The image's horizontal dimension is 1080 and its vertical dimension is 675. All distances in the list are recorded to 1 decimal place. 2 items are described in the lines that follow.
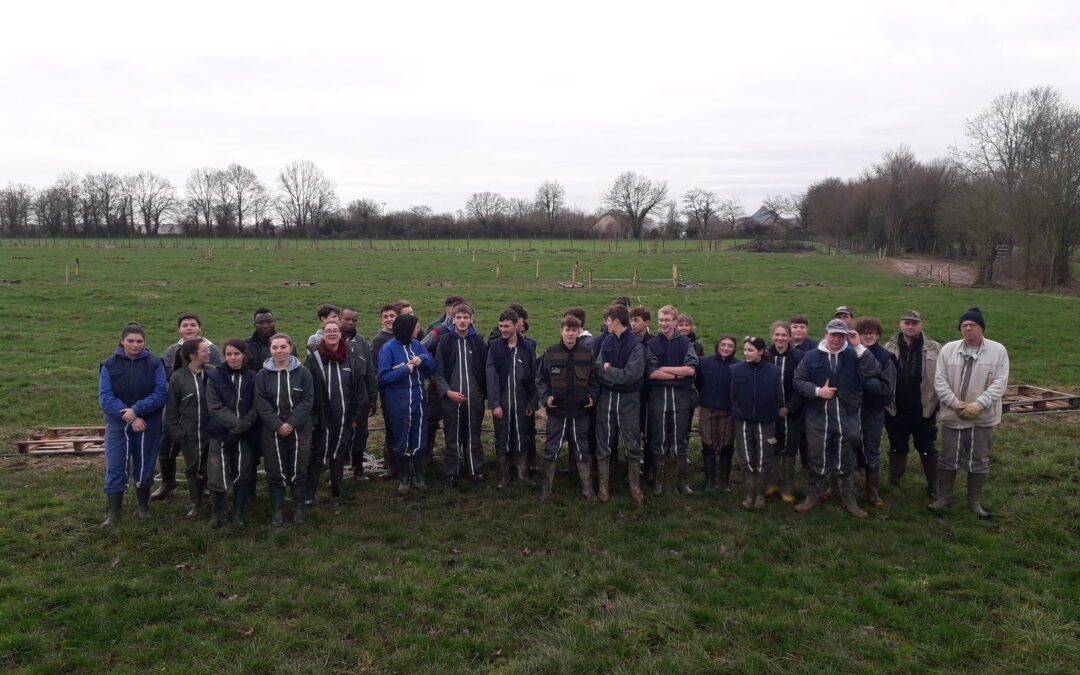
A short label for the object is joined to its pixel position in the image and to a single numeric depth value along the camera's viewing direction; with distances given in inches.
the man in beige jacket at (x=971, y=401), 247.0
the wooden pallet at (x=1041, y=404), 393.1
